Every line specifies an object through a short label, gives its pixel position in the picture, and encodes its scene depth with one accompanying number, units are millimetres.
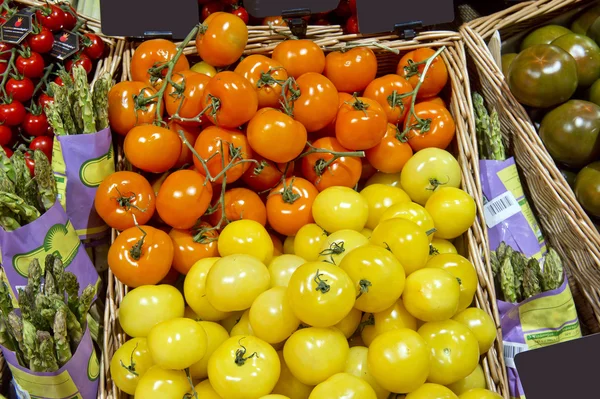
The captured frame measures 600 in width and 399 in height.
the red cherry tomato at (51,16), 711
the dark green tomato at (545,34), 717
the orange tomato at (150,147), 545
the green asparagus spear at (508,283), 573
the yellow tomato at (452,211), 533
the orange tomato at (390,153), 601
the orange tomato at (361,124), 564
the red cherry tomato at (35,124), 728
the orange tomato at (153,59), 613
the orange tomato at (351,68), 630
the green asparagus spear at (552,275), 570
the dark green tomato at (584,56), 675
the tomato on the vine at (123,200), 529
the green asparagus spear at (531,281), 567
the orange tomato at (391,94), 623
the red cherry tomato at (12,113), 709
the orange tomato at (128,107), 591
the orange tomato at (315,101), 570
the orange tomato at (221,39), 599
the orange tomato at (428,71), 643
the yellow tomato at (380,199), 568
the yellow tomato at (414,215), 517
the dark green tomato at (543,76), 624
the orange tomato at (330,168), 582
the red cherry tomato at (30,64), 705
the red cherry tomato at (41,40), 702
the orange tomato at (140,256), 499
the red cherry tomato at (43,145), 709
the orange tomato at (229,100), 532
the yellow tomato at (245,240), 504
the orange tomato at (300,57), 614
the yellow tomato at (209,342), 453
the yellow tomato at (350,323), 455
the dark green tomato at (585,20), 723
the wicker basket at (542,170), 591
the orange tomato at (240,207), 561
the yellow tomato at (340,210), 527
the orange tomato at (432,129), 617
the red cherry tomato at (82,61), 701
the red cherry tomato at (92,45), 716
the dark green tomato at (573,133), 622
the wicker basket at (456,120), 501
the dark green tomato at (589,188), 595
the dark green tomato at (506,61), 705
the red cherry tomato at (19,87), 715
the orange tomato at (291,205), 555
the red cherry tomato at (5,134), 705
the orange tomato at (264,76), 578
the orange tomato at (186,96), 570
